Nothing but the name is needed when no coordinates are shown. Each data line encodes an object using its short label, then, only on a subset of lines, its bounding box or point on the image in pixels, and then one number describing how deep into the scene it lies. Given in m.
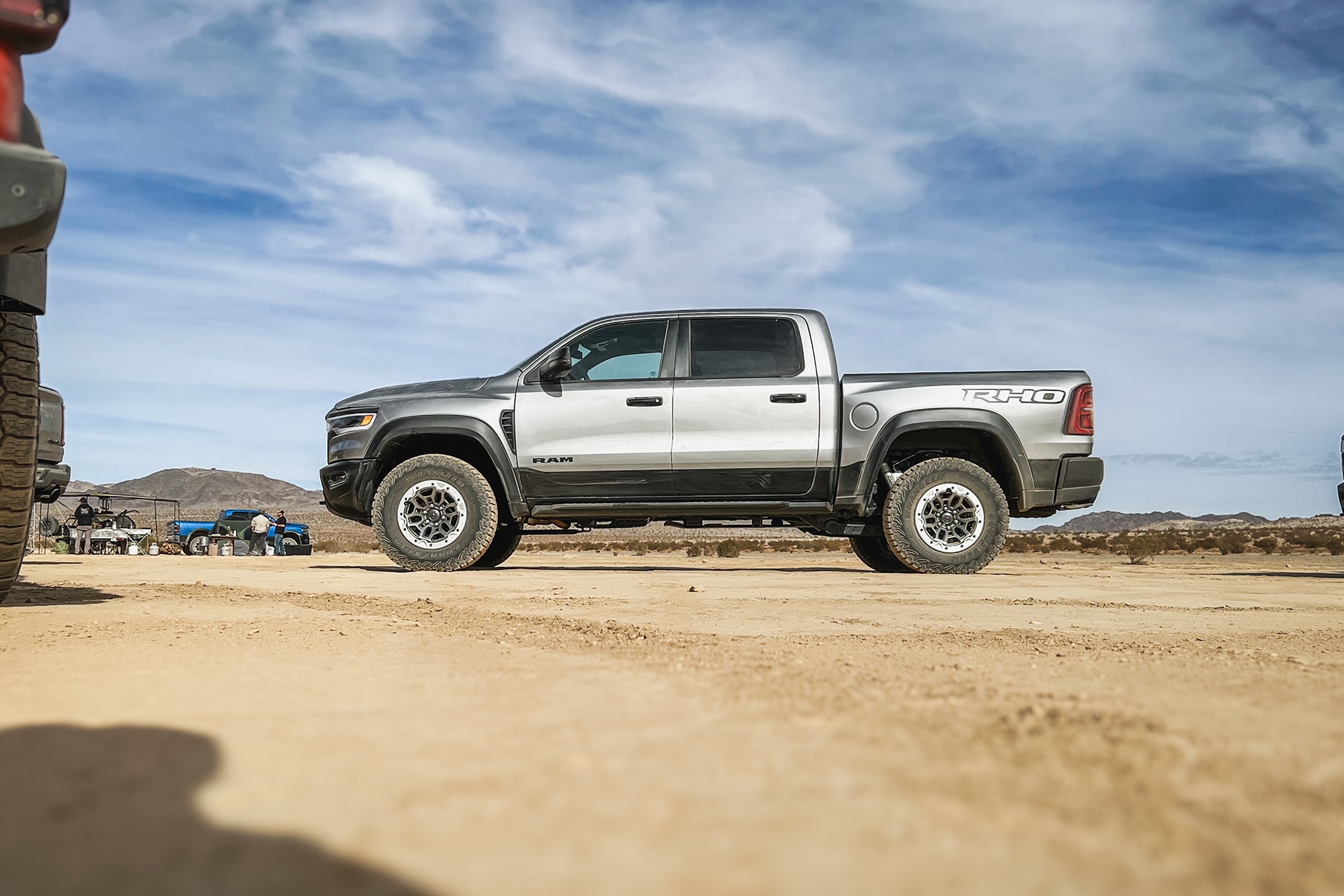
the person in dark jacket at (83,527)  26.30
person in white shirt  23.91
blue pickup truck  29.30
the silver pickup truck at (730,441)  7.58
